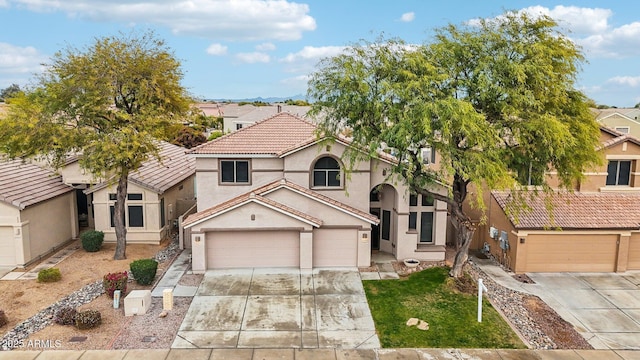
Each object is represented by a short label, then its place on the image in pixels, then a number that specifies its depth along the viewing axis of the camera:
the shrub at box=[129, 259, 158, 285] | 17.19
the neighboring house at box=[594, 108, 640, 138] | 45.59
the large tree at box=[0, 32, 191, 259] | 18.12
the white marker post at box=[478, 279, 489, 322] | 14.65
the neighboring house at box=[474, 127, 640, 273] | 19.27
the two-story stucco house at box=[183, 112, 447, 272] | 18.94
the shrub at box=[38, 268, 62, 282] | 17.38
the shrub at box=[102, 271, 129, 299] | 15.92
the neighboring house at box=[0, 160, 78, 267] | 18.73
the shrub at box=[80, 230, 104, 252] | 21.00
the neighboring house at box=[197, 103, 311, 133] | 62.00
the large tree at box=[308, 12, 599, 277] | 14.56
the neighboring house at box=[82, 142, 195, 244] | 22.39
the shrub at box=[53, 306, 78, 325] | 14.03
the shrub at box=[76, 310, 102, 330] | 13.73
